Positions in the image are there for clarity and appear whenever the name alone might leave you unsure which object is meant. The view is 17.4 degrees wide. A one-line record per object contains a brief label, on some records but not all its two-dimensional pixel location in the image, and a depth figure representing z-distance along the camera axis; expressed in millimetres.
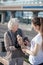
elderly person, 2672
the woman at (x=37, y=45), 2203
